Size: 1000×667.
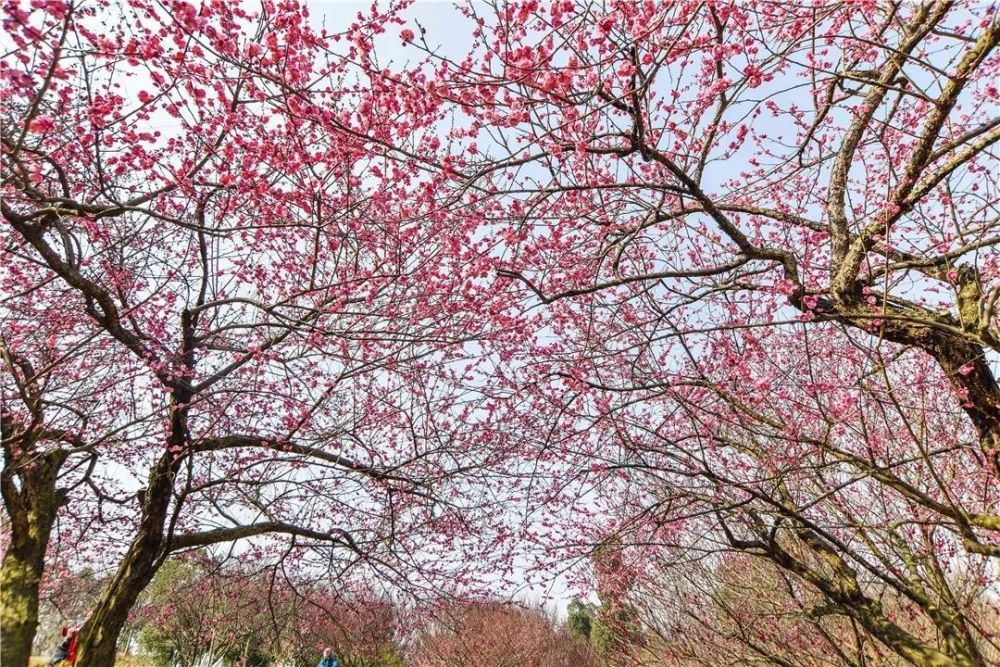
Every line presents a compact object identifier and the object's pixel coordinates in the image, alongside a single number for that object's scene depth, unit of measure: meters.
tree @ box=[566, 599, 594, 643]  27.10
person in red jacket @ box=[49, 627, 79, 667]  9.22
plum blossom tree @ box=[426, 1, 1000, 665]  3.05
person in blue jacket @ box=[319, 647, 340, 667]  10.59
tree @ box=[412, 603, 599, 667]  15.83
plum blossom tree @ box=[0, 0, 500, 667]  3.36
